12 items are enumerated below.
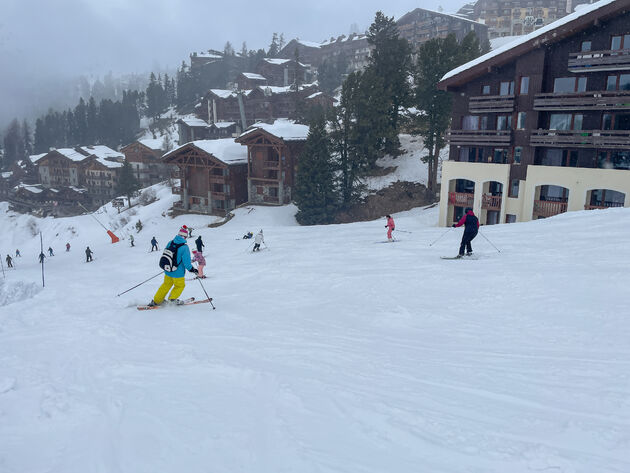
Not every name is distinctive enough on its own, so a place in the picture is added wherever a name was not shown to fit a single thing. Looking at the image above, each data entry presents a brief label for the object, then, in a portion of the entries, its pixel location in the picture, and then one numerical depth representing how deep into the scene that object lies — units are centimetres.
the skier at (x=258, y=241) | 2069
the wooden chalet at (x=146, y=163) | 7650
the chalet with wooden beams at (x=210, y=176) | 4625
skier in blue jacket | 1007
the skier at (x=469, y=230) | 1383
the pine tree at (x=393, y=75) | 3934
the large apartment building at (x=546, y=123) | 2420
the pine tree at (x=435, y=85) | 3588
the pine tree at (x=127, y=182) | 6056
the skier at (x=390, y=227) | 1962
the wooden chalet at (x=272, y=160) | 4397
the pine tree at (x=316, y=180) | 3744
